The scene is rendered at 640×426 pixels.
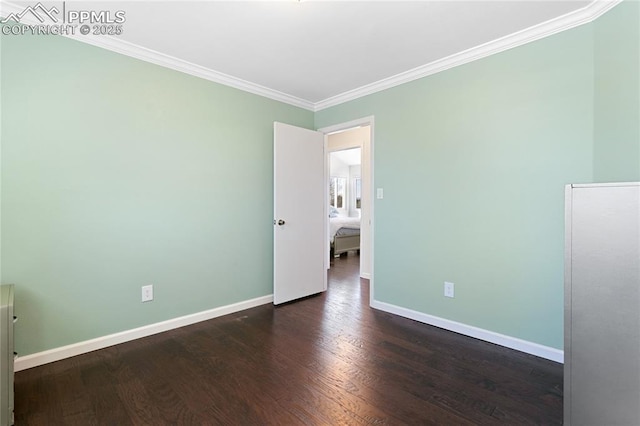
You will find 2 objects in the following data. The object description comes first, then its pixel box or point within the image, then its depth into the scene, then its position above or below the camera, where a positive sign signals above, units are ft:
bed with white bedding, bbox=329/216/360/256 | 20.03 -1.70
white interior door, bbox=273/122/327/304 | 10.86 -0.14
